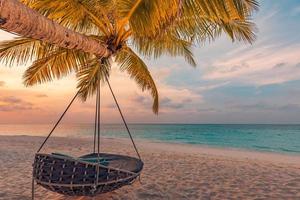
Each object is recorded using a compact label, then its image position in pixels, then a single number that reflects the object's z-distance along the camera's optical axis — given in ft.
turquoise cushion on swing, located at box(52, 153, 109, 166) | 9.68
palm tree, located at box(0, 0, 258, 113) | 5.56
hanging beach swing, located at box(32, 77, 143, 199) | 7.23
